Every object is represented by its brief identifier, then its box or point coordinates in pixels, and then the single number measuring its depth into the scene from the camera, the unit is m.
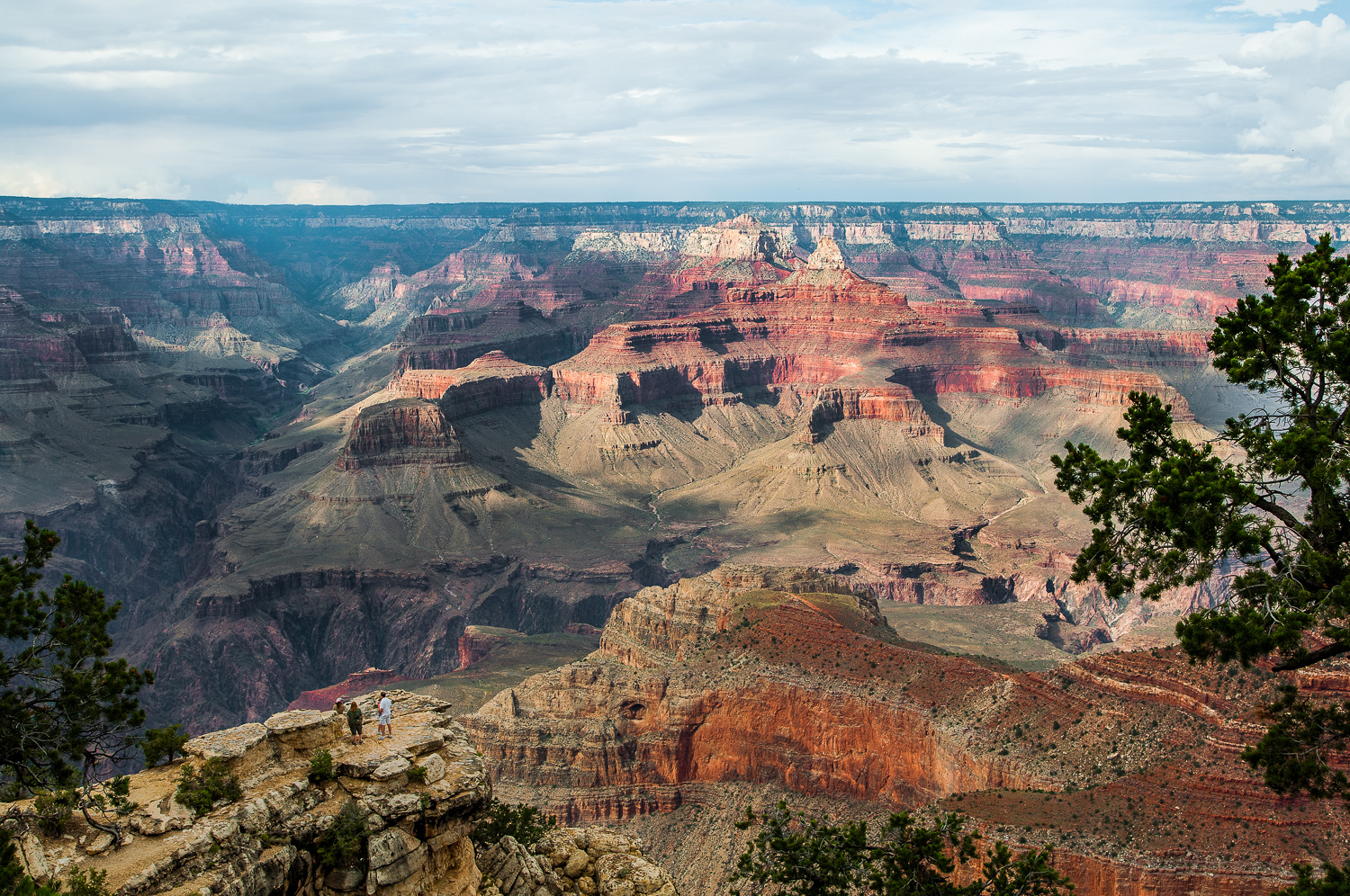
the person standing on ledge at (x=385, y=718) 31.77
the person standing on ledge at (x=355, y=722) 31.06
